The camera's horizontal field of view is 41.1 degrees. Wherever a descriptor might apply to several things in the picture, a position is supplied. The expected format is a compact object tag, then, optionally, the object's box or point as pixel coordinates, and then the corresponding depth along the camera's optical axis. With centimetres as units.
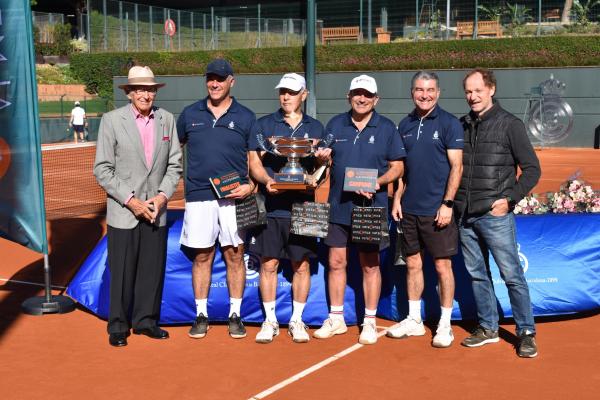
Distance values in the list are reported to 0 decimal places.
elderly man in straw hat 578
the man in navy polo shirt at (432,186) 555
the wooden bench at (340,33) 3231
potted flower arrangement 700
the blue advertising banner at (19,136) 646
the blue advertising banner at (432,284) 632
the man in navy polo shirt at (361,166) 572
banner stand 671
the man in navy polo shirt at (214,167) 586
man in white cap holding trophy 579
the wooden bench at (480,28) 3008
